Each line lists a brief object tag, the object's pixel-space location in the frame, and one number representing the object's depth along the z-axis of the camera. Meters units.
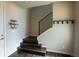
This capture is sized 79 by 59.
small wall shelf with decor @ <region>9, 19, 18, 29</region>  2.42
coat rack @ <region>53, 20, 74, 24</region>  2.44
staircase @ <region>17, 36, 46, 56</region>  2.49
